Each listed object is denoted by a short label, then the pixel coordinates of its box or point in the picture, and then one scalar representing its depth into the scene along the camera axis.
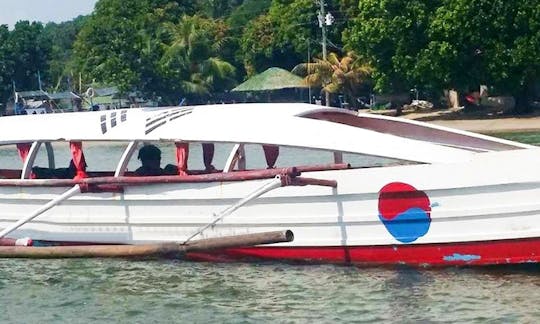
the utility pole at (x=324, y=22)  62.17
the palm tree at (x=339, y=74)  59.56
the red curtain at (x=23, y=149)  16.84
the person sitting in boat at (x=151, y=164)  16.11
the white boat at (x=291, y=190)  13.36
